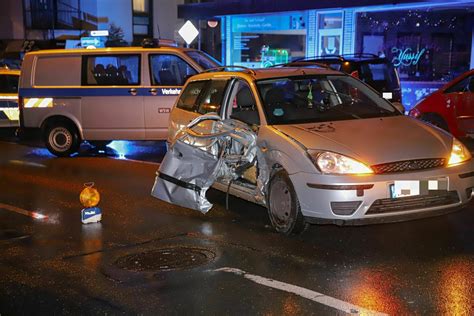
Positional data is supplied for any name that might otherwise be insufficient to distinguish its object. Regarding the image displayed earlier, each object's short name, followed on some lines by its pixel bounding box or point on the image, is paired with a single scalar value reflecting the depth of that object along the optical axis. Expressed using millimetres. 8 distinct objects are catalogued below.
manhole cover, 5316
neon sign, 16484
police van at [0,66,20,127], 14438
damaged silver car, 5445
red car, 10578
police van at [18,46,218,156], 11430
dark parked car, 12477
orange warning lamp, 6871
